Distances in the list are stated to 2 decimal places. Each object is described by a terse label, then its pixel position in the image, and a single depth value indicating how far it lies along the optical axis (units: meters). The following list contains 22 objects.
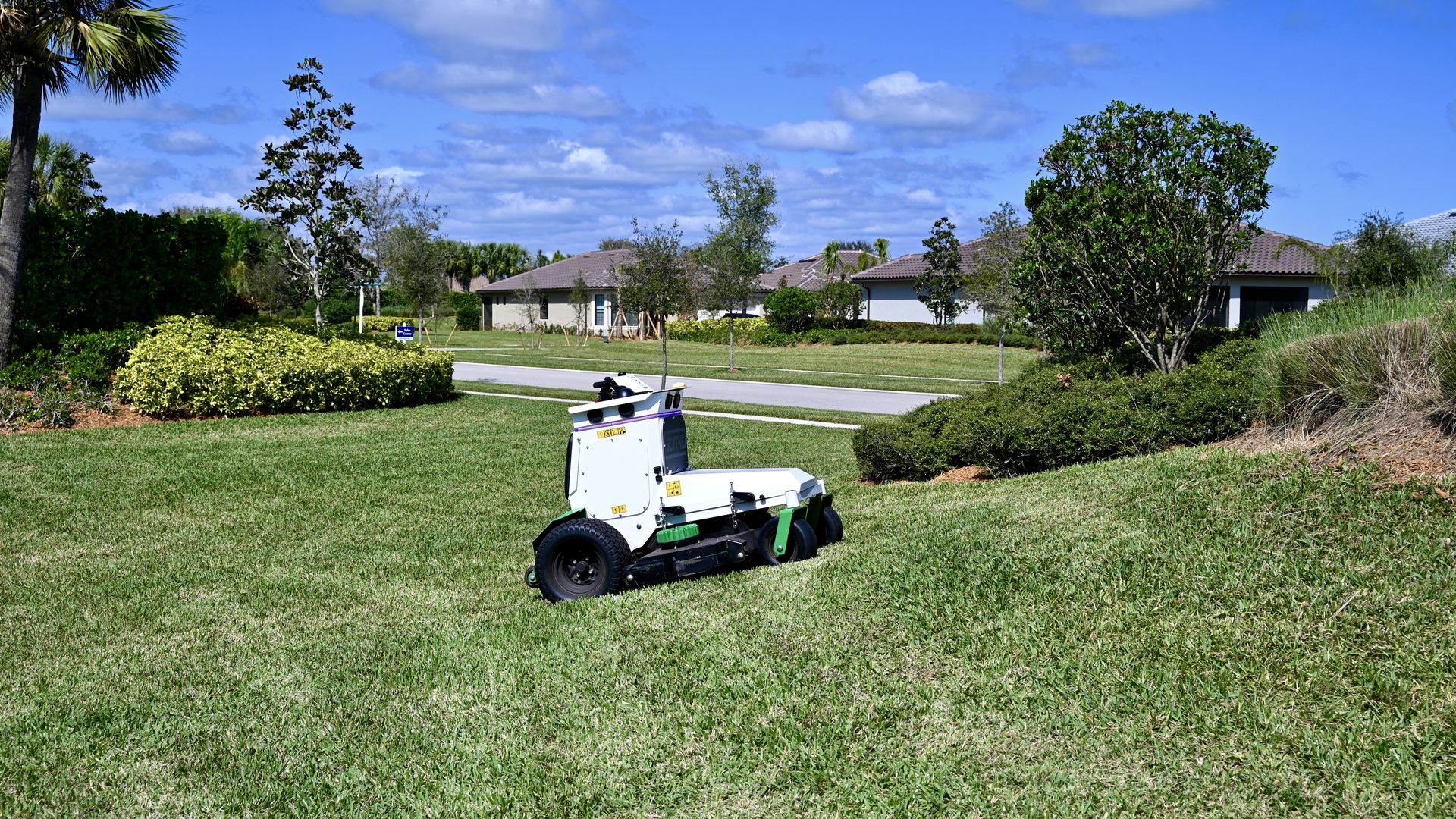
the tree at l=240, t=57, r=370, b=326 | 25.84
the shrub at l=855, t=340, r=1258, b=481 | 8.77
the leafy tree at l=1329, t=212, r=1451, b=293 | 21.41
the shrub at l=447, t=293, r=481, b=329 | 66.75
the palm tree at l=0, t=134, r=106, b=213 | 29.69
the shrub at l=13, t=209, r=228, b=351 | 15.77
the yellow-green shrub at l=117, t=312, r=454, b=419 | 15.13
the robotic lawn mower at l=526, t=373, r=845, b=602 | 6.47
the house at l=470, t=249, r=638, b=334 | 60.50
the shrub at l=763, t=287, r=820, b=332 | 47.97
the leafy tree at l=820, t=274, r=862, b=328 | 50.78
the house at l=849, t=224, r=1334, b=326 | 36.62
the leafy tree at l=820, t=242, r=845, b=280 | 69.88
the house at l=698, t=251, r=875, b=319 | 60.47
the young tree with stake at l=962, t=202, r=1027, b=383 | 33.47
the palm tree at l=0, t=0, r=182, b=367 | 14.90
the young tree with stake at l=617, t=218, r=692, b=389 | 47.94
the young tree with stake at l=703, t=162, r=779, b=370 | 57.72
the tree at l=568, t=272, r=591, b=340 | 54.09
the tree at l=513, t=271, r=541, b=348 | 60.72
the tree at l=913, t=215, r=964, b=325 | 48.19
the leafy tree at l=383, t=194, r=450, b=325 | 46.94
